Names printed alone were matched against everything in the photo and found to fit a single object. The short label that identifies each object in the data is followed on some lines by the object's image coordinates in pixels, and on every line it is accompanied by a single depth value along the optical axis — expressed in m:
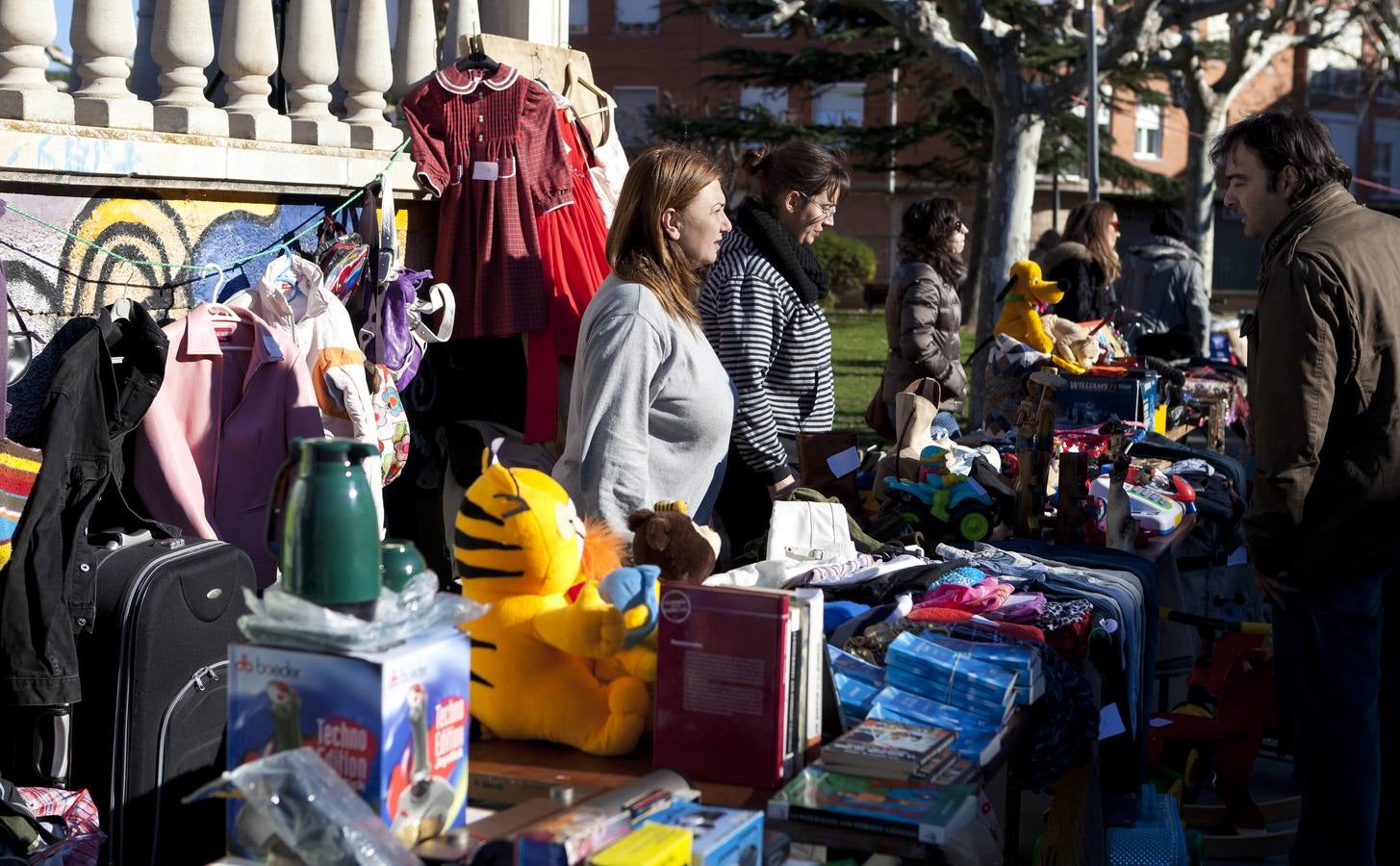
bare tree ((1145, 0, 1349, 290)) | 19.41
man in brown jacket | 3.32
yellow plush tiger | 2.34
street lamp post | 12.57
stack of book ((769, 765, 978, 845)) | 2.07
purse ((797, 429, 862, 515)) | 4.45
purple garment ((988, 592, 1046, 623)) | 3.05
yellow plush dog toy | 6.26
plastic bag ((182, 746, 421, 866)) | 1.82
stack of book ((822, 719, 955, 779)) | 2.23
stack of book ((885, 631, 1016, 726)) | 2.56
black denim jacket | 3.24
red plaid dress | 4.89
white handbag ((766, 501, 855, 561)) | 3.34
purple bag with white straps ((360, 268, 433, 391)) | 4.52
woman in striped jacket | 4.16
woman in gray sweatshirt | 3.27
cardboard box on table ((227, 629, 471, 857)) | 1.85
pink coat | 3.80
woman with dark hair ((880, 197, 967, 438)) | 6.08
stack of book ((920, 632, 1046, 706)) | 2.66
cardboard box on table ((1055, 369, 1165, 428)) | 5.72
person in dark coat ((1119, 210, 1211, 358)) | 8.69
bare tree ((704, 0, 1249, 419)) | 14.43
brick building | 35.19
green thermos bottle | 1.92
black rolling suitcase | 3.40
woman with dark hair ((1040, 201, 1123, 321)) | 7.57
